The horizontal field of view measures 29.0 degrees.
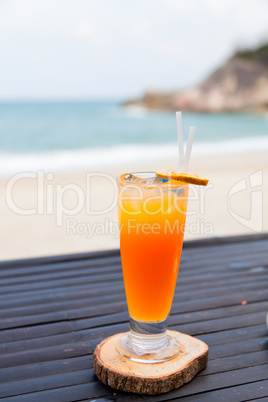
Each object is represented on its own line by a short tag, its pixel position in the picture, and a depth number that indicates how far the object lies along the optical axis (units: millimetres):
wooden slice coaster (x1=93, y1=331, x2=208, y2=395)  995
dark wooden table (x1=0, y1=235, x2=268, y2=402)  999
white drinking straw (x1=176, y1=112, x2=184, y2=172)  1027
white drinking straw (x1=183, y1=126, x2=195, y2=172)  1025
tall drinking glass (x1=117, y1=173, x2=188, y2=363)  1046
